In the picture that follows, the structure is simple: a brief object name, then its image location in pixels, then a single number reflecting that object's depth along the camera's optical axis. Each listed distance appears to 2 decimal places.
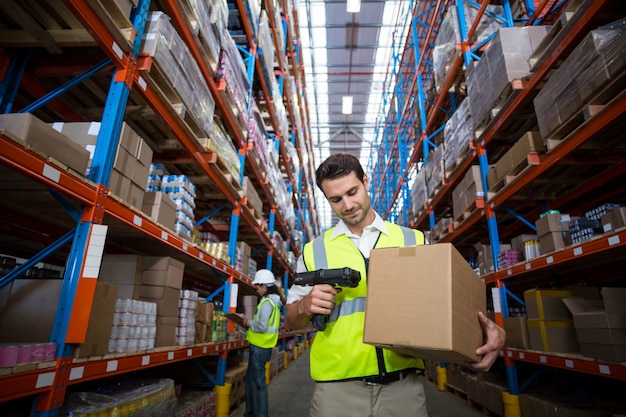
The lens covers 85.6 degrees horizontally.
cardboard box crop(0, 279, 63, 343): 2.01
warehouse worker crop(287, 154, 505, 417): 1.43
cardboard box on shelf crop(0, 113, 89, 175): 1.70
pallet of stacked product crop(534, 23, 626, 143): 2.79
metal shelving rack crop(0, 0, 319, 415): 1.66
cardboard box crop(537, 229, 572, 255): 3.56
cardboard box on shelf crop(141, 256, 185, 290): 3.02
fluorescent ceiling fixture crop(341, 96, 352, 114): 13.45
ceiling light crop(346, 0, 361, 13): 9.26
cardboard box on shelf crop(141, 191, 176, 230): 3.00
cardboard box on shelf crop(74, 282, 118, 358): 2.04
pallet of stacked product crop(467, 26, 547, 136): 4.29
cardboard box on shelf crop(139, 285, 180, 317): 3.00
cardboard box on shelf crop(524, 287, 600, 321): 3.56
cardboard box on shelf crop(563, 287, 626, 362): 2.69
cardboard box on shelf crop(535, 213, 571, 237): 3.57
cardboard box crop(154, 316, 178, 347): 2.99
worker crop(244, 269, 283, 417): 3.99
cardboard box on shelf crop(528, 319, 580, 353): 3.44
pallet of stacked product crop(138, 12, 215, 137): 2.69
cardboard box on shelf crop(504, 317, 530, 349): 3.98
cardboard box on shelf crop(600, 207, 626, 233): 2.78
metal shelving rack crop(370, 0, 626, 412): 2.97
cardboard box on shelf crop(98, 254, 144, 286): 2.88
